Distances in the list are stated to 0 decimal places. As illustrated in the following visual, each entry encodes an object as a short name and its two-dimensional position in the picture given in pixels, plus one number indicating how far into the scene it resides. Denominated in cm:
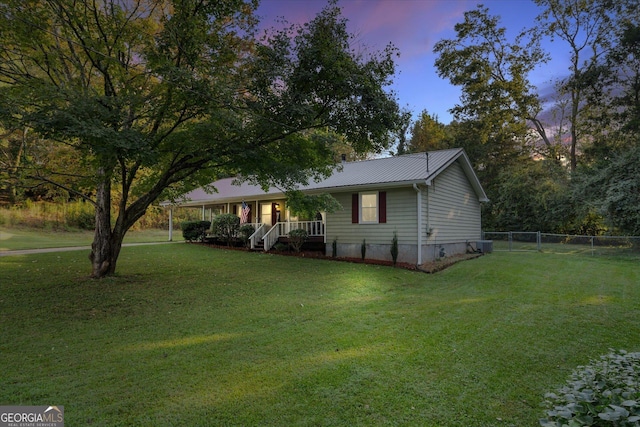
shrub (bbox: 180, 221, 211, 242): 2106
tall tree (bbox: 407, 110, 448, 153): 3497
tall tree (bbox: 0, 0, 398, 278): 725
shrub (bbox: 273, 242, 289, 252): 1583
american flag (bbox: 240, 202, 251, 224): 1834
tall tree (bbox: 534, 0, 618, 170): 2219
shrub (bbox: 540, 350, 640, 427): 169
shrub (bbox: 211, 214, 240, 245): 1864
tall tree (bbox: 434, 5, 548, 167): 2534
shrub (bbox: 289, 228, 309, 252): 1521
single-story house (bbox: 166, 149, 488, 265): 1271
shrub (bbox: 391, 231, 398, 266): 1254
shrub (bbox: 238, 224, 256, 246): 1788
